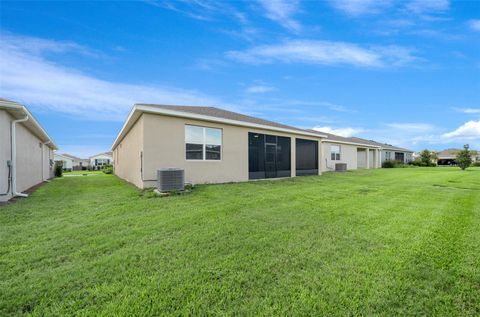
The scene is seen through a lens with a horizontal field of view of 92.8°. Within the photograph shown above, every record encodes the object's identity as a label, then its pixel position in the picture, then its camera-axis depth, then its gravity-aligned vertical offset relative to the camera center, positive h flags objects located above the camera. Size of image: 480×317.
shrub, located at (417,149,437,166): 37.28 +0.21
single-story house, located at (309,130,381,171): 22.55 +0.68
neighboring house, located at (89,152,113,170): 50.84 +0.18
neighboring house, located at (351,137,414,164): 35.09 +0.89
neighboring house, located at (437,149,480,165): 55.78 +0.31
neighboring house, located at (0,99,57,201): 7.45 +0.46
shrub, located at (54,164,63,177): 21.18 -0.93
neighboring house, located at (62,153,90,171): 50.99 -0.74
